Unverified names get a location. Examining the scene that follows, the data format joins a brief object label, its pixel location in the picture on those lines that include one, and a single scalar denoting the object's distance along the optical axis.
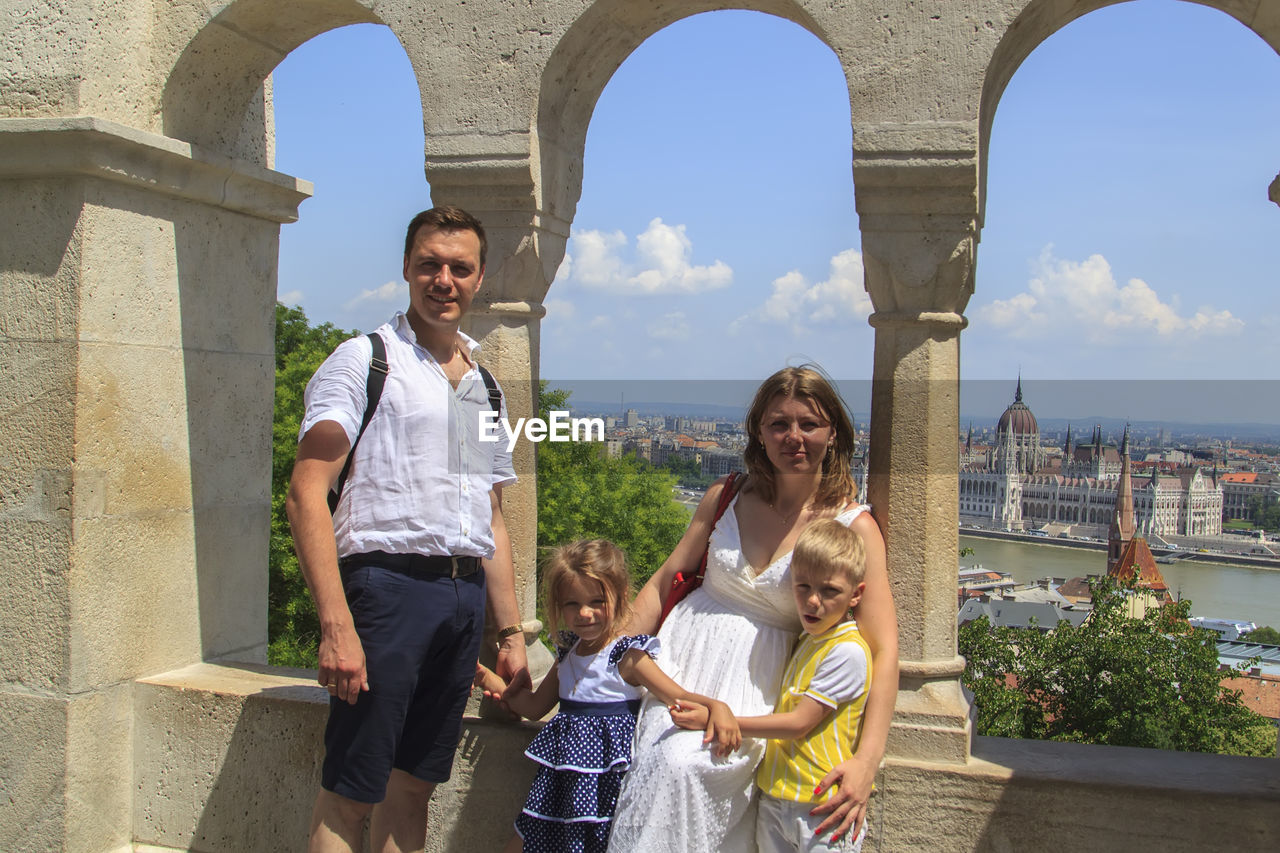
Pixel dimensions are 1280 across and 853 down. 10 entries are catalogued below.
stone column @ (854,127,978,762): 2.71
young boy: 2.17
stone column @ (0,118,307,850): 3.20
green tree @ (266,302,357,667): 16.20
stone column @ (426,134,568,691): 3.06
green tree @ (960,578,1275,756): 21.28
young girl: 2.40
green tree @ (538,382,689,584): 22.19
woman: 2.17
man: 2.16
